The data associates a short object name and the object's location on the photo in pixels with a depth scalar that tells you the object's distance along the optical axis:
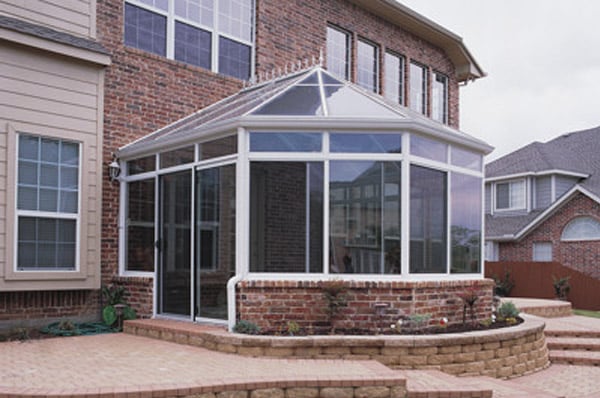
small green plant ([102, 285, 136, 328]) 9.35
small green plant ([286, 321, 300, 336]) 7.51
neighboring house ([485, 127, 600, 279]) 21.78
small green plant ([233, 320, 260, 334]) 7.54
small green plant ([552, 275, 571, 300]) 20.08
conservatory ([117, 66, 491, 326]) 8.00
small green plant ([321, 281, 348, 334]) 7.67
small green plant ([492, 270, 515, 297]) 21.92
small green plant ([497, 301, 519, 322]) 9.60
